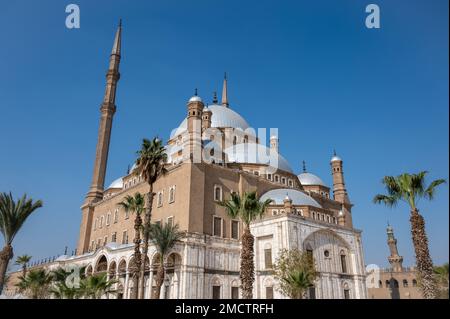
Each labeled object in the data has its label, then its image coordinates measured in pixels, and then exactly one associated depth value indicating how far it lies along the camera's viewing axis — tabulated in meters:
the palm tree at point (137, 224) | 24.89
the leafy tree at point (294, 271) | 22.92
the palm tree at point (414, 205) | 18.33
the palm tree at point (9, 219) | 24.61
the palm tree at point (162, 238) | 26.00
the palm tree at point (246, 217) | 22.81
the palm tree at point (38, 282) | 32.03
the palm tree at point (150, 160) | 25.89
